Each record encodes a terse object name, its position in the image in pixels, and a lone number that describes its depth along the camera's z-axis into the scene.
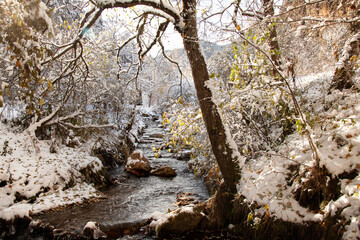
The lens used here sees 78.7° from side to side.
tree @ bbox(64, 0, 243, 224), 4.31
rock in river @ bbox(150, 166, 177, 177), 10.33
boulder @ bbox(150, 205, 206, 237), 4.77
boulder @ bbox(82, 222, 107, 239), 4.93
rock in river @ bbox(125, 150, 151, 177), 10.59
